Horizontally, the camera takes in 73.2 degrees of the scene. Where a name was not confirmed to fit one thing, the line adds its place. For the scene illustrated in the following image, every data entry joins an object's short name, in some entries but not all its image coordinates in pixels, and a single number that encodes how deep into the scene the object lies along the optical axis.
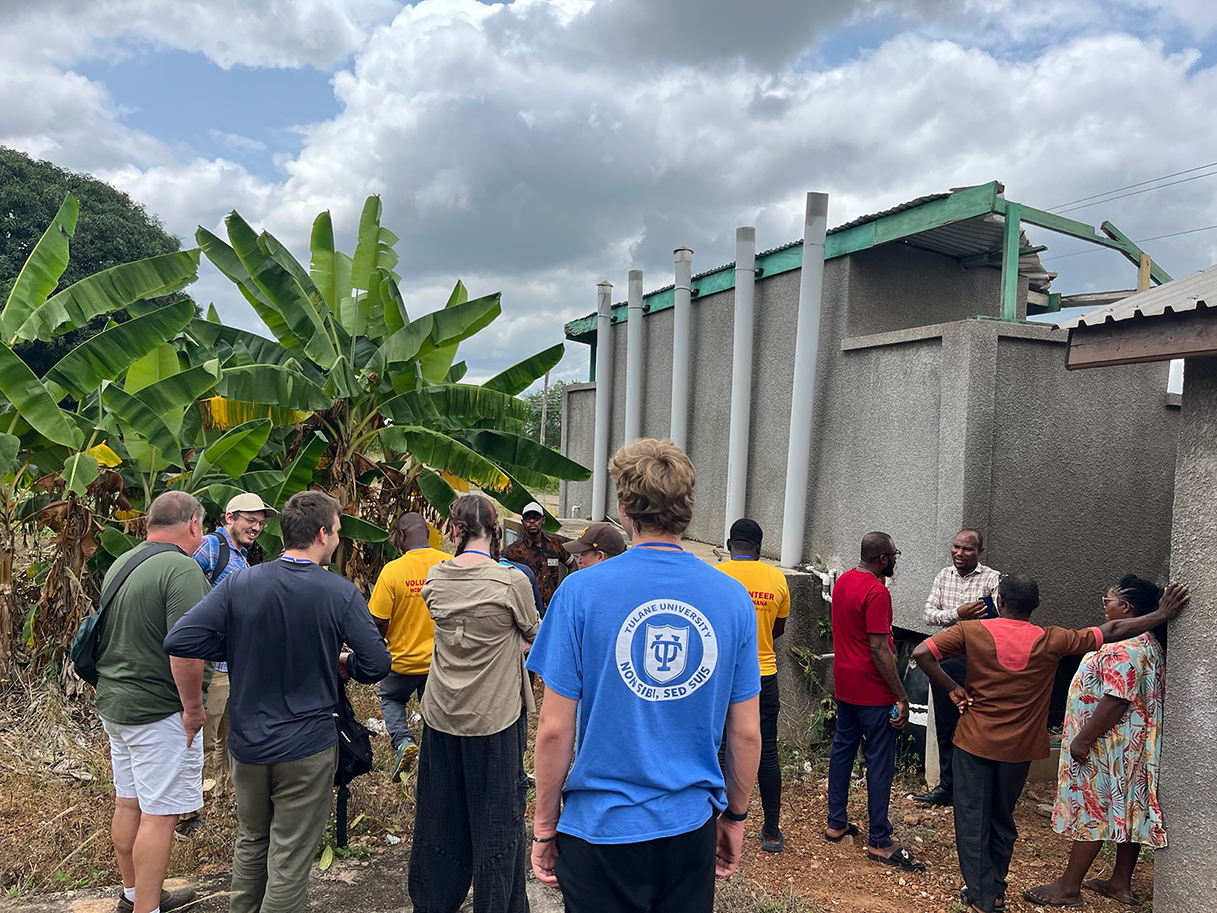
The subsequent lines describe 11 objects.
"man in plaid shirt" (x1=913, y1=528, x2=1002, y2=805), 5.25
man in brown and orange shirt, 3.87
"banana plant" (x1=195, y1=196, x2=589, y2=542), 7.06
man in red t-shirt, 4.55
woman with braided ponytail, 3.37
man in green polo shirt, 3.51
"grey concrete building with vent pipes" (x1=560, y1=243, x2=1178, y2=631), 5.71
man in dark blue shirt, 3.11
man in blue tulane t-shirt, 2.08
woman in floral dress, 3.98
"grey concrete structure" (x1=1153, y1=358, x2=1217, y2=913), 3.76
